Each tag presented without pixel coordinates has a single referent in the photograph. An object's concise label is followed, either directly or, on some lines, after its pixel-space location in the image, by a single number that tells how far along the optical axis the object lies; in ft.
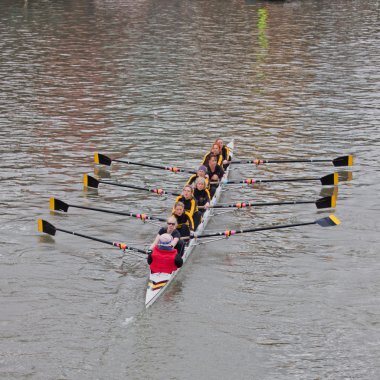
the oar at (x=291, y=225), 90.83
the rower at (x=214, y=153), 112.88
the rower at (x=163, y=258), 82.48
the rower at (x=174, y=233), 85.26
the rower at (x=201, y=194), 99.04
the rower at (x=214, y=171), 109.91
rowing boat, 79.66
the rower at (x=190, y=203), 93.81
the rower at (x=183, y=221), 89.40
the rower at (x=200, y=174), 102.06
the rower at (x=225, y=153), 115.75
